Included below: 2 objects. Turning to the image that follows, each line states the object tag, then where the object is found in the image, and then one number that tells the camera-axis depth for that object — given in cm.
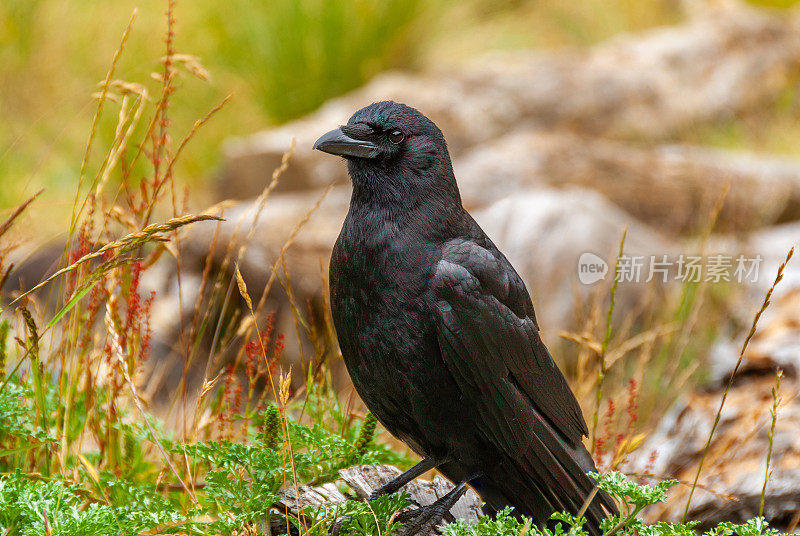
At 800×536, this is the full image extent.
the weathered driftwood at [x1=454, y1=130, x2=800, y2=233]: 1239
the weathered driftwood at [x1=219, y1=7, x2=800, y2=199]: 1420
